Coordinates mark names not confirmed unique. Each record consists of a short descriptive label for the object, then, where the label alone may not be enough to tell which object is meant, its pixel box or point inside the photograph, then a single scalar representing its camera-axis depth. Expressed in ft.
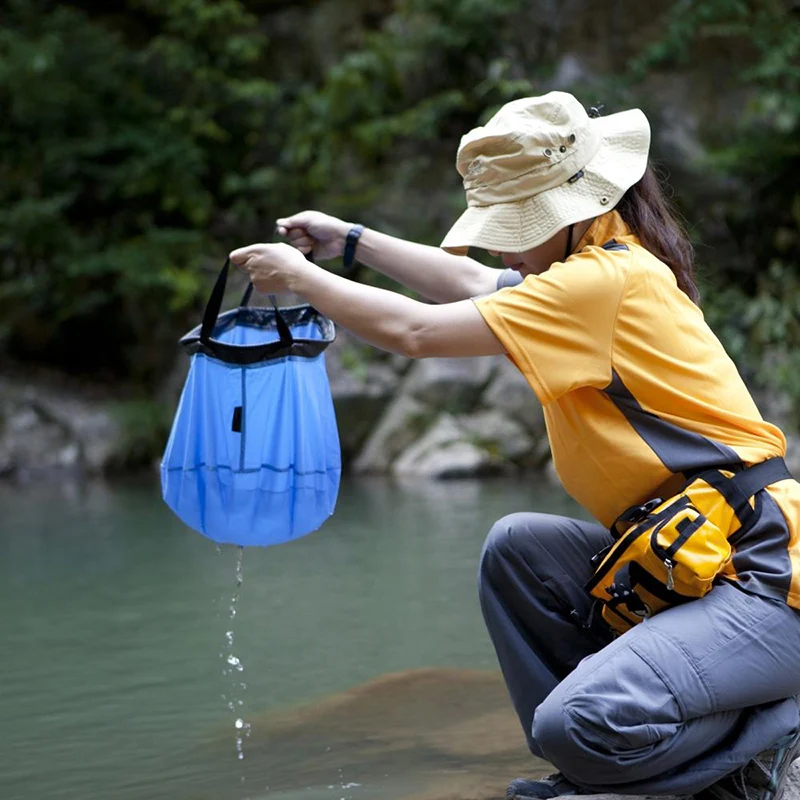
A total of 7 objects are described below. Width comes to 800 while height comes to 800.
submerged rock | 8.20
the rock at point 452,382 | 32.40
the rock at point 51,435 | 35.50
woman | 5.94
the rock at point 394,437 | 32.09
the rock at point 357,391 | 33.63
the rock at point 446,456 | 29.66
